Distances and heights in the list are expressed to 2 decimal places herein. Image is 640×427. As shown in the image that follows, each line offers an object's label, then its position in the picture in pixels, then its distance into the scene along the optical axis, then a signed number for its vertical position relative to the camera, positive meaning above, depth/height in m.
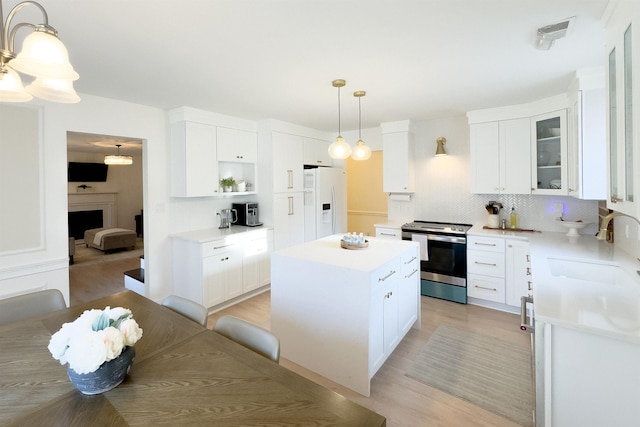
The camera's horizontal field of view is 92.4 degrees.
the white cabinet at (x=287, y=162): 4.41 +0.73
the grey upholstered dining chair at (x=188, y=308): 1.73 -0.56
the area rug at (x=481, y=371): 2.08 -1.28
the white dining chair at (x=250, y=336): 1.40 -0.60
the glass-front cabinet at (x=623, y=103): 1.33 +0.51
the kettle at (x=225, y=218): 4.34 -0.09
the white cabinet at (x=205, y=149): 3.66 +0.81
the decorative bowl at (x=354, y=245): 2.78 -0.32
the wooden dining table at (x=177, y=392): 0.97 -0.64
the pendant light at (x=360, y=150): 3.08 +0.61
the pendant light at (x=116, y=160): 6.25 +1.09
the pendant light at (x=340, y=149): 2.92 +0.59
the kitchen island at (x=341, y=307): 2.15 -0.74
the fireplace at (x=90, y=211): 7.88 +0.06
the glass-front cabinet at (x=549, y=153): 3.24 +0.61
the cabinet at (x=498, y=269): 3.43 -0.70
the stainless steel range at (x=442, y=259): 3.76 -0.62
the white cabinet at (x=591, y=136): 2.58 +0.61
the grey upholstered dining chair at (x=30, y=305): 1.81 -0.56
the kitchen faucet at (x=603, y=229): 1.95 -0.15
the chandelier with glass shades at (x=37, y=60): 1.08 +0.56
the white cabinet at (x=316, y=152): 4.92 +0.98
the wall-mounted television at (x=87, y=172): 7.68 +1.08
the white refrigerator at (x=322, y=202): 4.86 +0.15
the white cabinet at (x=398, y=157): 4.44 +0.78
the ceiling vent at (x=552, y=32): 1.86 +1.10
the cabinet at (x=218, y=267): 3.52 -0.67
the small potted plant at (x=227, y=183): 4.25 +0.40
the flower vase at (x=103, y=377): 1.04 -0.56
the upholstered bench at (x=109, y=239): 6.84 -0.58
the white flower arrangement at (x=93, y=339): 1.01 -0.44
